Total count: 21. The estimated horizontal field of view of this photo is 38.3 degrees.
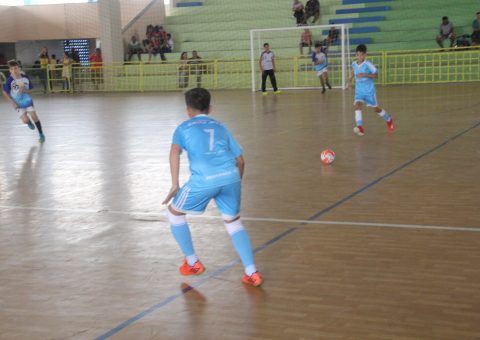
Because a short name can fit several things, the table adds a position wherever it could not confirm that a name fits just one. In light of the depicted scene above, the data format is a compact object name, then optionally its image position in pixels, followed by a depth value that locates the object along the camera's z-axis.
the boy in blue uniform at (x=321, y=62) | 26.61
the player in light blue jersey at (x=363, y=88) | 13.39
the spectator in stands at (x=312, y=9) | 32.38
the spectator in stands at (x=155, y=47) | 34.38
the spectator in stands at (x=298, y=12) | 31.95
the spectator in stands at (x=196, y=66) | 32.27
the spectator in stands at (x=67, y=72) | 34.16
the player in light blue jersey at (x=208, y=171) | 5.04
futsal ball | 10.30
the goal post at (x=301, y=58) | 29.39
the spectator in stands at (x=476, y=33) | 28.28
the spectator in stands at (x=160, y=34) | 34.59
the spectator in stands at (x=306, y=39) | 30.73
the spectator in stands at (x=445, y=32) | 29.08
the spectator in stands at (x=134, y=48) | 35.50
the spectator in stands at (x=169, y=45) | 34.62
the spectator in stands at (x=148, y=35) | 35.03
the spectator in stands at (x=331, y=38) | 29.75
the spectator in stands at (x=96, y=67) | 34.78
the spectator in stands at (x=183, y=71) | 32.53
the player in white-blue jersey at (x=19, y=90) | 14.86
